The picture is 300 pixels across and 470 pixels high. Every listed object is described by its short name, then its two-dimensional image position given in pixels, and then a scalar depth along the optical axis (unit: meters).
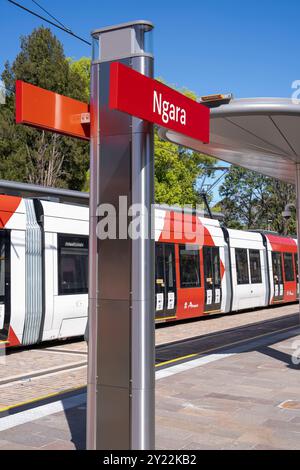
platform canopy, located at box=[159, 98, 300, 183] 7.91
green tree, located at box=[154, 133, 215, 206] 36.47
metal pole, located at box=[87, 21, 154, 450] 4.15
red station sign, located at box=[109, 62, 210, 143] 3.71
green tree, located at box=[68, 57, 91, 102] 40.50
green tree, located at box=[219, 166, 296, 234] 48.94
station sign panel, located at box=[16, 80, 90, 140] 4.12
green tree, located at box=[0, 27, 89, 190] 30.86
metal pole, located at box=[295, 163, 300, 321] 11.16
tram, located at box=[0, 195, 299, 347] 10.65
